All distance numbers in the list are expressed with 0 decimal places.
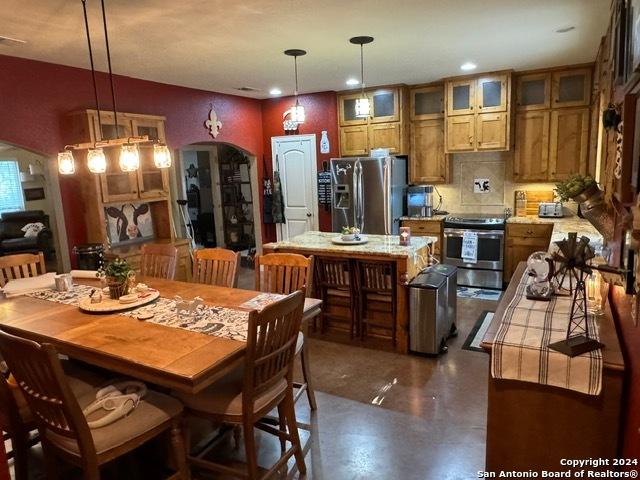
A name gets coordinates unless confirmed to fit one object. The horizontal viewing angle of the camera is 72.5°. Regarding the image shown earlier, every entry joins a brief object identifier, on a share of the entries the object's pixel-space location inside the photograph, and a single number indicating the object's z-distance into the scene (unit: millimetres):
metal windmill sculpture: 1678
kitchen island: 3607
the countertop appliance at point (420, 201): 5906
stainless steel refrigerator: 5590
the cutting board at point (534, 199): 5525
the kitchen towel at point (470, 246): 5397
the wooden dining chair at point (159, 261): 3486
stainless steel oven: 5305
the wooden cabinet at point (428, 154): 5852
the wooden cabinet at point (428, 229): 5680
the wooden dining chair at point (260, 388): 1945
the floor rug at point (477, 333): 3824
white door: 6430
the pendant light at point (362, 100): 3602
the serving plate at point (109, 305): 2494
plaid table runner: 1624
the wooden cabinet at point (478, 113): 5266
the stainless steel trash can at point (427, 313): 3544
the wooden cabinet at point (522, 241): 5082
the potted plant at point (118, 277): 2652
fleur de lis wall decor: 5785
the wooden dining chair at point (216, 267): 3268
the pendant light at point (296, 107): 3922
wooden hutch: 4168
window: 8148
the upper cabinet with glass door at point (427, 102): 5770
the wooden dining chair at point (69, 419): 1678
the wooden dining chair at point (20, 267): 3365
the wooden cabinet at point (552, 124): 5031
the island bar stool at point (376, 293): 3771
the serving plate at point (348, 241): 3981
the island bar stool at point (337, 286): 3939
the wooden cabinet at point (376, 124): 5887
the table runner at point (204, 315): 2182
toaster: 5293
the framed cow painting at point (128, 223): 4820
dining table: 1820
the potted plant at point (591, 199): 2655
